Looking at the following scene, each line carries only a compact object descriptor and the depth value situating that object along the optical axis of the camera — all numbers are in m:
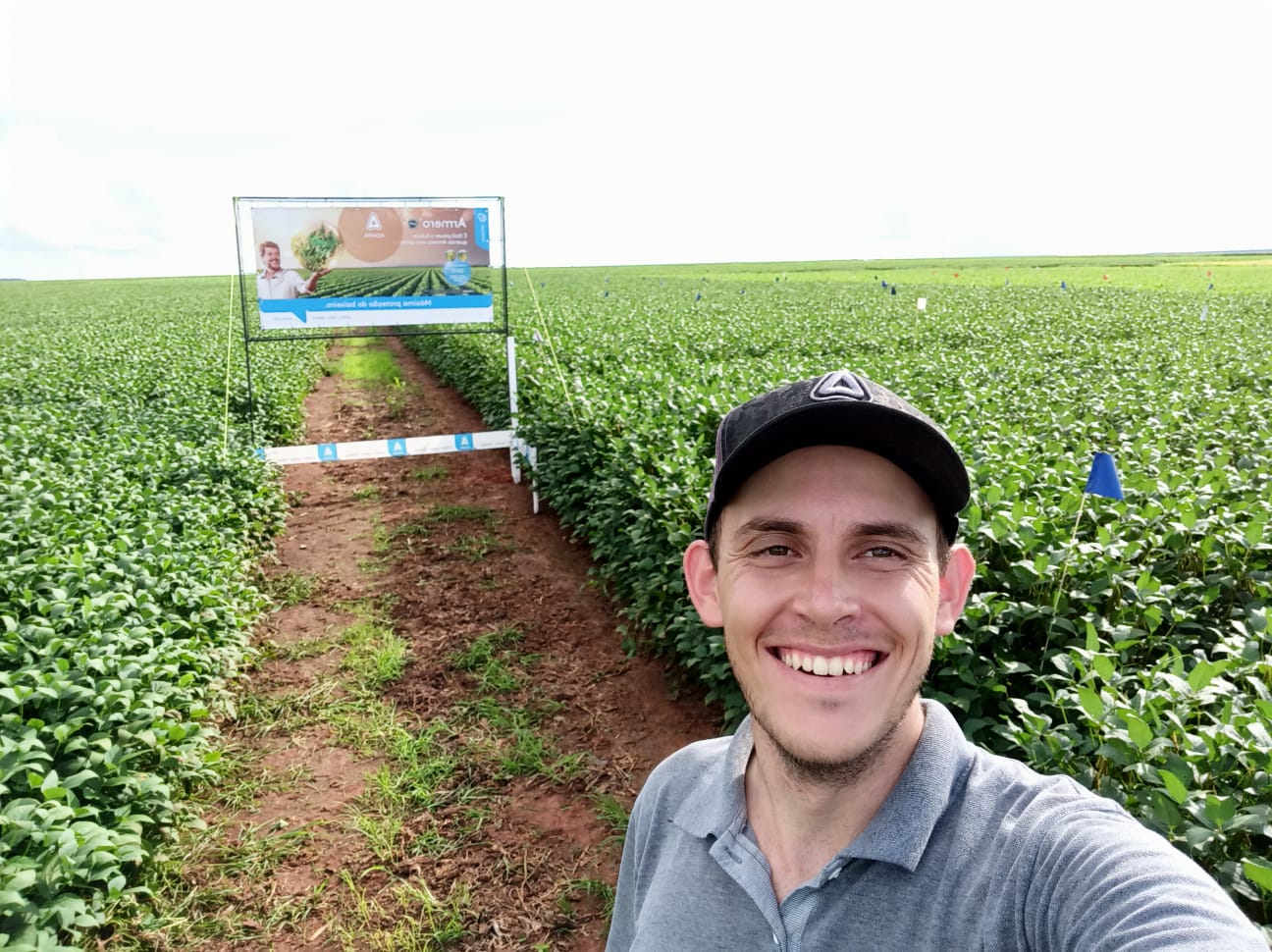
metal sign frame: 9.09
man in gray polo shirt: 1.16
